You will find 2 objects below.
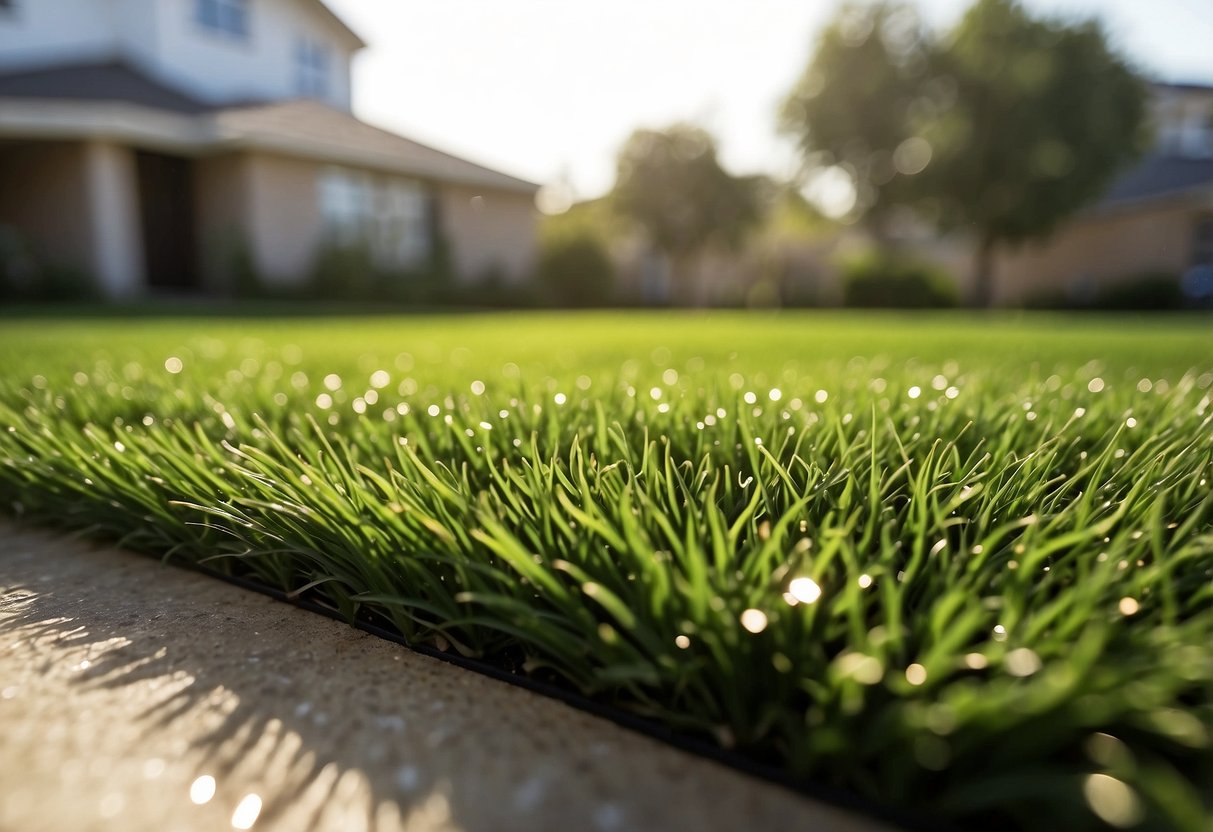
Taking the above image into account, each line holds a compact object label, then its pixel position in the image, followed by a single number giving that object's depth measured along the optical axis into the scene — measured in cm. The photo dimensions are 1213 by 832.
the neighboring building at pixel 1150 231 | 2412
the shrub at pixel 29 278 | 1217
